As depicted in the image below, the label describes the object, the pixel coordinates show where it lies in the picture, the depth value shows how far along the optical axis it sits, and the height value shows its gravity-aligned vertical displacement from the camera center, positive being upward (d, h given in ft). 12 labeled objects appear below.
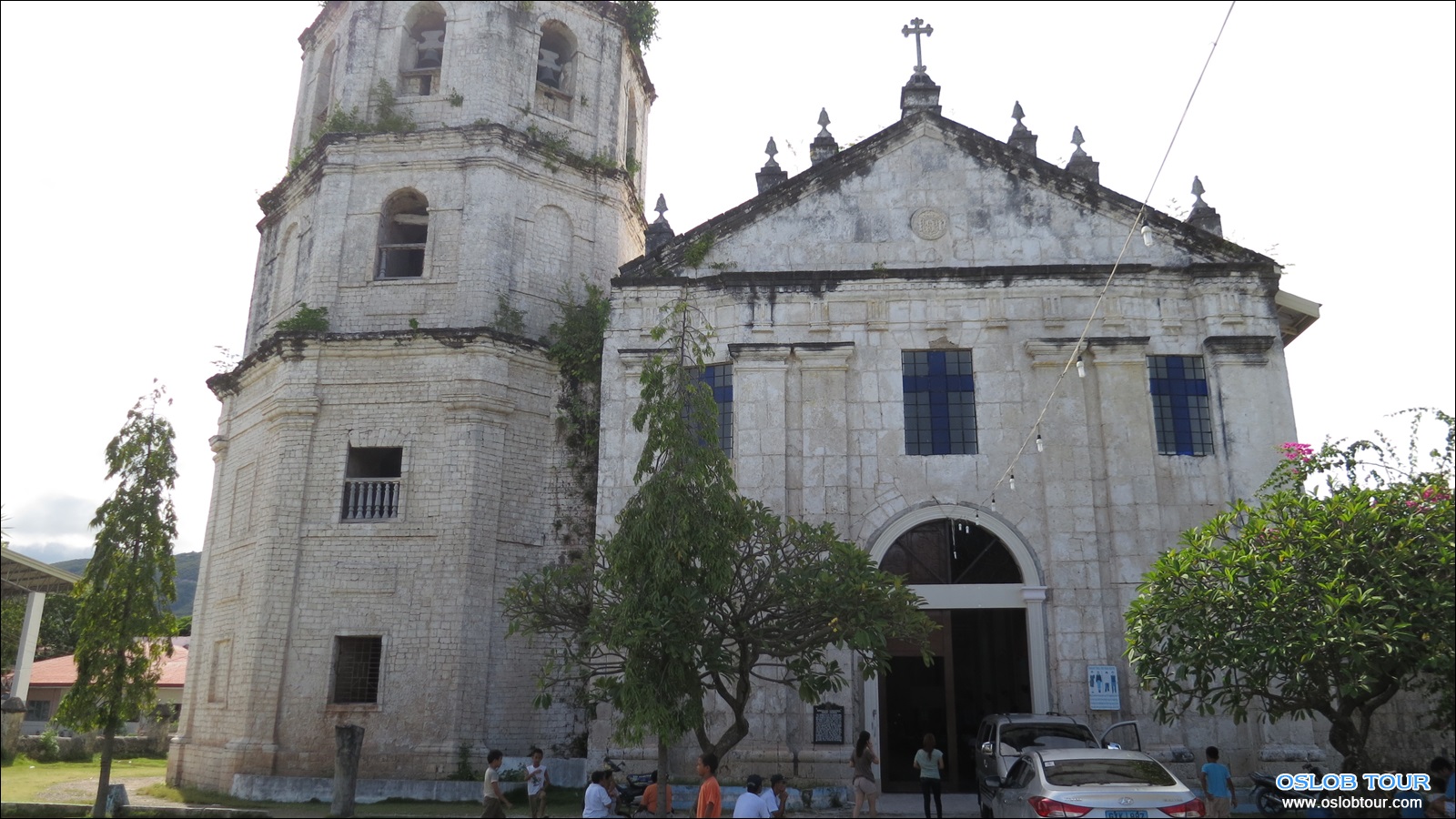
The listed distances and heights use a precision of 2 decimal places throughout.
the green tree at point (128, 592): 50.21 +3.49
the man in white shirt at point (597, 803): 36.76 -4.44
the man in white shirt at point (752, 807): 32.96 -4.02
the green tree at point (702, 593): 38.65 +3.29
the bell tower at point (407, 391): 57.67 +16.61
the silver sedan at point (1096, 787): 32.30 -3.23
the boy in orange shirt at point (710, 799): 35.04 -4.05
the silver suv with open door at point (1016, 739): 44.27 -2.33
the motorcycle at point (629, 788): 46.29 -5.16
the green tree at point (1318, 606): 34.19 +2.86
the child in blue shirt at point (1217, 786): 41.50 -3.85
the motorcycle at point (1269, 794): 46.14 -4.64
